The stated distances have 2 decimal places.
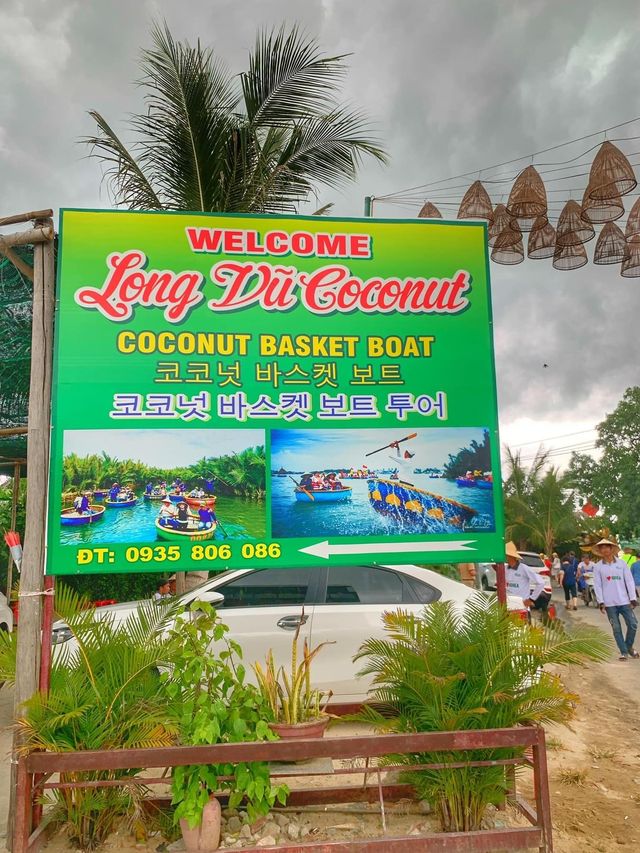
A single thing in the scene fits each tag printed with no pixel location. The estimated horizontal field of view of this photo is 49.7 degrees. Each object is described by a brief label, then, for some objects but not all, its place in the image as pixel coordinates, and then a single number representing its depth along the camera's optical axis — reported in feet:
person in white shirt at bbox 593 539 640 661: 32.99
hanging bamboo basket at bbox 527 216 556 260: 37.47
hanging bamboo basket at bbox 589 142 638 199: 30.27
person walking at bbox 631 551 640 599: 61.52
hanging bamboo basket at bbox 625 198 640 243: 33.67
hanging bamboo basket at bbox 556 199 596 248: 35.45
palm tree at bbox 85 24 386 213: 28.68
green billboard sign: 14.19
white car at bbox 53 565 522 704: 20.97
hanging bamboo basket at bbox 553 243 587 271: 37.11
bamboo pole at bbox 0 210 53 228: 14.64
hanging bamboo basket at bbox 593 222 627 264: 36.46
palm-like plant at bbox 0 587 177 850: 12.55
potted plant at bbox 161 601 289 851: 12.21
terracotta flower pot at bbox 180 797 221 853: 12.23
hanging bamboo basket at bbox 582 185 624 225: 31.58
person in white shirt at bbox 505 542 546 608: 34.91
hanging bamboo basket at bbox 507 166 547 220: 32.37
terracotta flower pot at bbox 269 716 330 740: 12.89
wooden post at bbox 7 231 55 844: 13.62
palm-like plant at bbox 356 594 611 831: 13.24
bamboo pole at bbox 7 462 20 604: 39.58
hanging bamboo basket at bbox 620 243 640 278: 35.55
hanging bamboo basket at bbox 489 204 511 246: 37.24
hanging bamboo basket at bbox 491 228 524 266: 37.47
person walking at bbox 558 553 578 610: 60.59
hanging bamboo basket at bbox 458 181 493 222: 36.24
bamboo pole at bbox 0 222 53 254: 14.65
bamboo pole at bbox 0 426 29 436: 19.70
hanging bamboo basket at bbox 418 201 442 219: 38.73
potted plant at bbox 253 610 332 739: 12.94
